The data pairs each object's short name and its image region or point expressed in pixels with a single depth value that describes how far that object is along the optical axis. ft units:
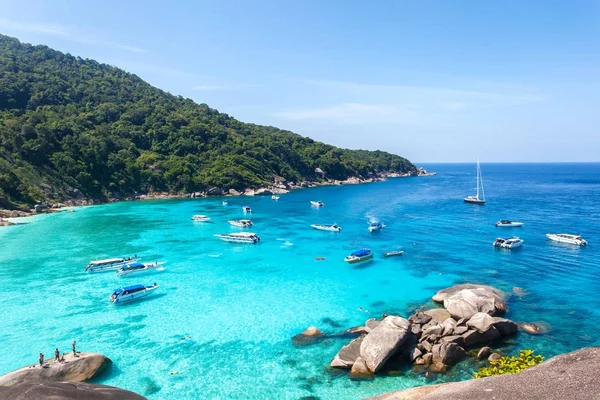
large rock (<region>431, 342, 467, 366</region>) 85.25
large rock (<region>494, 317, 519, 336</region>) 97.40
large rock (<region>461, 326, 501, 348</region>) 92.48
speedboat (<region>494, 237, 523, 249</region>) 194.32
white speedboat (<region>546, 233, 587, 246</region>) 198.39
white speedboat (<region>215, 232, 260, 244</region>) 219.20
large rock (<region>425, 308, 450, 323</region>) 107.45
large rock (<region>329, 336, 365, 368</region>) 86.14
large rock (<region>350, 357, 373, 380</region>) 81.91
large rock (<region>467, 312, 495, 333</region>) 94.77
